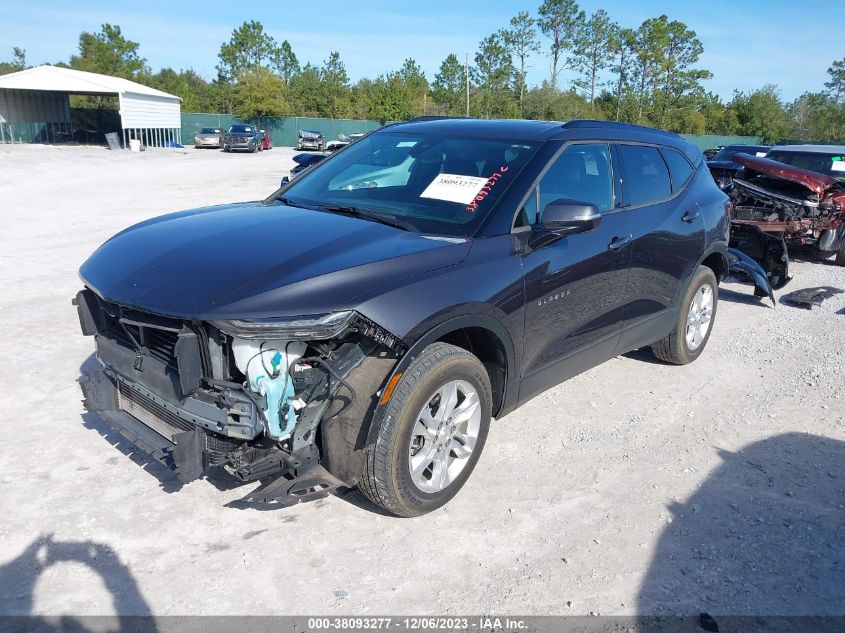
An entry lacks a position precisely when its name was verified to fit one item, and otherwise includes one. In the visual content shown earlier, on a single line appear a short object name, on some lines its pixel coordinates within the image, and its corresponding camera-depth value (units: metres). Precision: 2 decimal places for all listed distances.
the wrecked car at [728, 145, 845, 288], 9.09
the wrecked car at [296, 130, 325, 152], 50.25
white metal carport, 37.59
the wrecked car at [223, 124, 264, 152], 42.72
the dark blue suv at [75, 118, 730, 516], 2.93
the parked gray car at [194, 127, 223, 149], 46.28
